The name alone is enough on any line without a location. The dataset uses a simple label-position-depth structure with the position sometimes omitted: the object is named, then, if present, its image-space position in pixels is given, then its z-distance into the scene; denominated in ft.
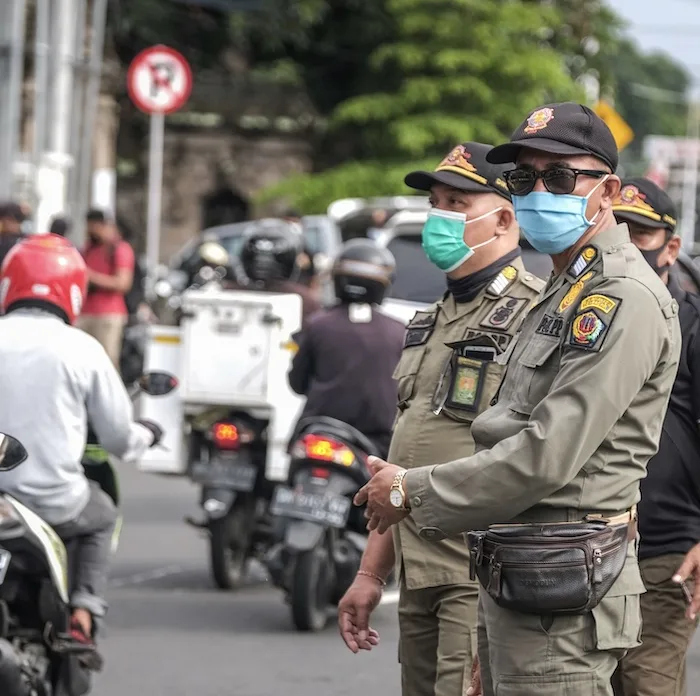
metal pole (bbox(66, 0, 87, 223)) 135.44
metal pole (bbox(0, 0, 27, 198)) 124.88
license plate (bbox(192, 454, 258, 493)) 62.49
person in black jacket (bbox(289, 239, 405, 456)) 56.65
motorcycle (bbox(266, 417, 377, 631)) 55.11
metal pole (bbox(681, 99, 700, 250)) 345.72
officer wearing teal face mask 33.01
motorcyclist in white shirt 39.11
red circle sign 133.49
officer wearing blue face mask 24.31
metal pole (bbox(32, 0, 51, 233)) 128.36
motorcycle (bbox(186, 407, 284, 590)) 62.39
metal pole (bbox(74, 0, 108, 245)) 135.03
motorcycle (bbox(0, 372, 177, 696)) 37.58
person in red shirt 105.81
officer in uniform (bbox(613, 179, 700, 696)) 34.53
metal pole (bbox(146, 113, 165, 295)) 134.51
